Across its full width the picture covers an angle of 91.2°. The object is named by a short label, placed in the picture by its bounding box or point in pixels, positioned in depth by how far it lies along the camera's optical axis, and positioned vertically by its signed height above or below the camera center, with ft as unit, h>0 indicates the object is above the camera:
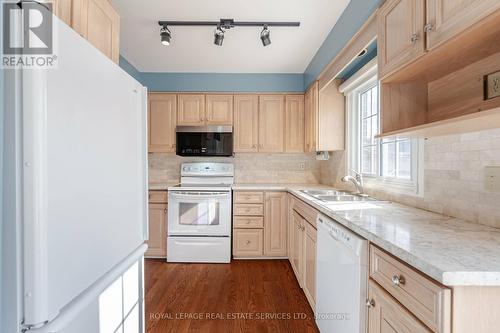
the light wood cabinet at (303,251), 6.34 -2.66
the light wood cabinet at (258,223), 10.09 -2.46
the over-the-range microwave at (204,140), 10.80 +1.04
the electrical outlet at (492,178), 3.52 -0.22
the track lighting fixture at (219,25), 7.07 +4.04
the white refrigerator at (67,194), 1.96 -0.30
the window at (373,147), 5.62 +0.45
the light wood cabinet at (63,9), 2.98 +1.97
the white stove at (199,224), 9.80 -2.45
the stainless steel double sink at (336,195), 7.02 -1.00
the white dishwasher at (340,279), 3.67 -2.04
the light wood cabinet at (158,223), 10.09 -2.46
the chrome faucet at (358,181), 7.18 -0.53
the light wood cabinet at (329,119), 9.27 +1.69
